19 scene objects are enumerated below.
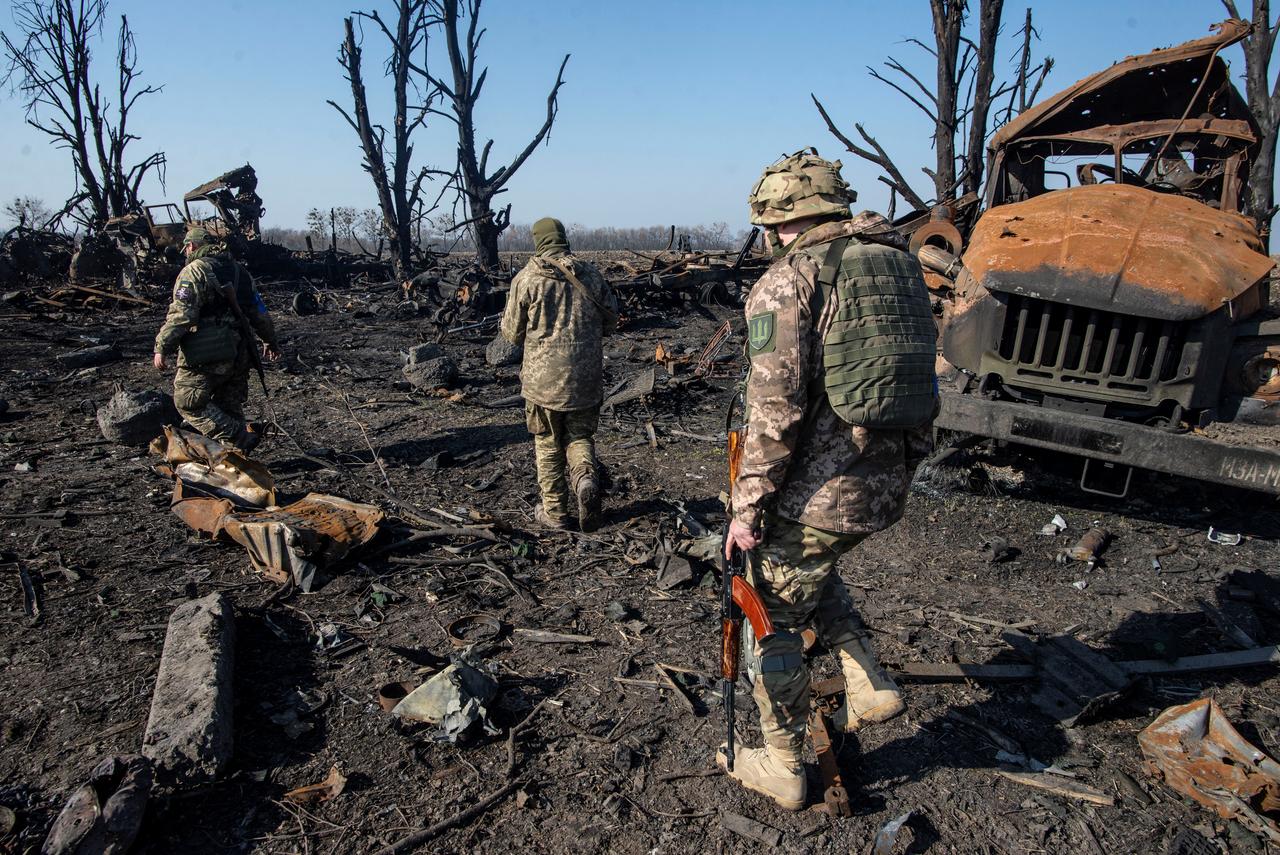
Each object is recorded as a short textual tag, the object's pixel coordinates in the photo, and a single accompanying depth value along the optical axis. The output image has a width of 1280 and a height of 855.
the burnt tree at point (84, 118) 21.38
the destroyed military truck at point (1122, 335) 4.07
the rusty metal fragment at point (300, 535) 4.01
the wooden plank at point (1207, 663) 3.28
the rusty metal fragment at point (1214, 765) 2.45
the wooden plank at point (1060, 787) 2.58
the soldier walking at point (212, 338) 5.43
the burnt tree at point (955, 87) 11.21
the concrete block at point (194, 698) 2.56
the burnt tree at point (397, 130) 18.67
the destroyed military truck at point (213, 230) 16.98
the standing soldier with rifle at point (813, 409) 2.28
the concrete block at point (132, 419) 6.45
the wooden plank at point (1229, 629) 3.53
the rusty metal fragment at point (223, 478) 4.67
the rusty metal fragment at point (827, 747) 2.52
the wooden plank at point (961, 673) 3.26
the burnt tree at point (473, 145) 17.66
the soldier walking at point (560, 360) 4.84
